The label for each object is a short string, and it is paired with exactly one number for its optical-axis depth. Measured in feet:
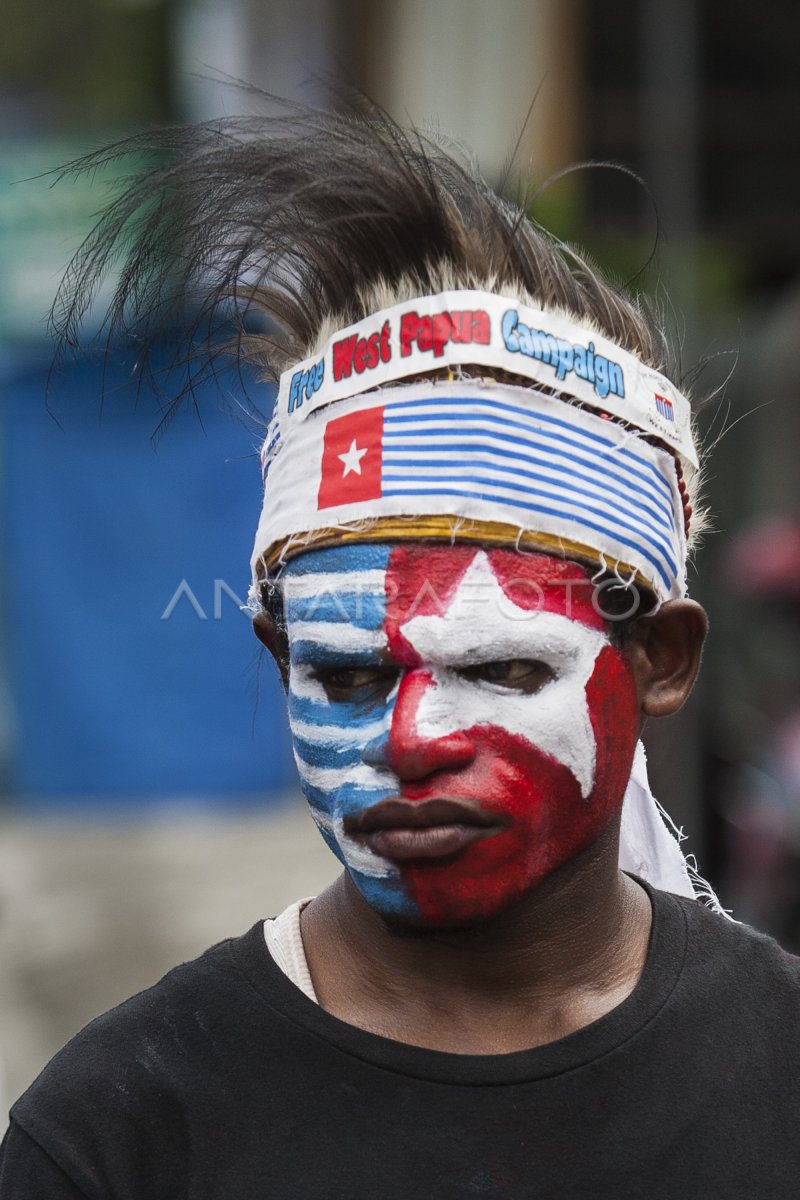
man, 8.24
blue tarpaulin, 26.45
